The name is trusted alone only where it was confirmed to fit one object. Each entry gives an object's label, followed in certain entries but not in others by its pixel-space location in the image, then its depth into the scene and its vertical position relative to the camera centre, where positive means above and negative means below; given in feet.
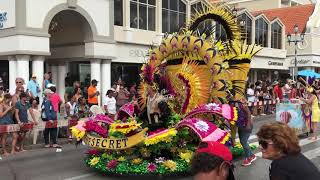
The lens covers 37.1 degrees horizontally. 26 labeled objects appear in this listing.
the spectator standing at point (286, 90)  80.48 -2.63
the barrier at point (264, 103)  73.41 -4.46
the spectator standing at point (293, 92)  72.66 -2.65
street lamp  113.58 +1.20
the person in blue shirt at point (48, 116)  43.83 -3.78
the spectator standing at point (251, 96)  73.97 -3.29
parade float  29.55 -2.18
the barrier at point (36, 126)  39.50 -4.57
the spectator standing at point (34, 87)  53.64 -1.37
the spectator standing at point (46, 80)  54.13 -0.64
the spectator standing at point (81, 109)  50.16 -3.62
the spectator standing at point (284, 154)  10.44 -1.80
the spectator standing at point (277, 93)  81.18 -3.09
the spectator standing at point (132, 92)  63.95 -2.33
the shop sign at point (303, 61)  151.91 +4.43
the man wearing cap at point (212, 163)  8.69 -1.63
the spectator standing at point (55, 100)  44.69 -2.34
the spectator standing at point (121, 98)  58.34 -2.84
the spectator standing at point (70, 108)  49.11 -3.42
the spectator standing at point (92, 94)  53.88 -2.16
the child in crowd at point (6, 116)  39.50 -3.47
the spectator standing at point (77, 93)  50.96 -1.96
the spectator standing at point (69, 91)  53.64 -2.15
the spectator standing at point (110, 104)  51.77 -3.16
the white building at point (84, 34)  61.72 +6.15
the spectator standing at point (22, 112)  41.04 -3.27
